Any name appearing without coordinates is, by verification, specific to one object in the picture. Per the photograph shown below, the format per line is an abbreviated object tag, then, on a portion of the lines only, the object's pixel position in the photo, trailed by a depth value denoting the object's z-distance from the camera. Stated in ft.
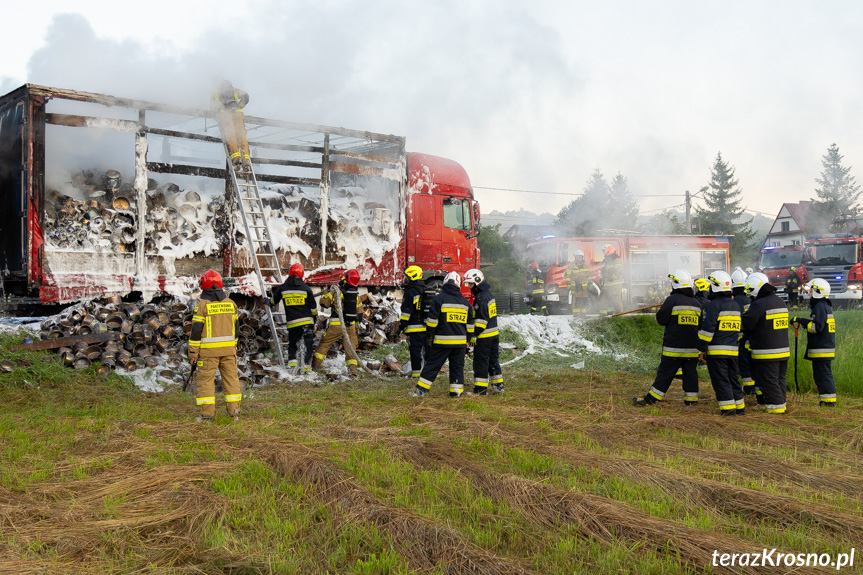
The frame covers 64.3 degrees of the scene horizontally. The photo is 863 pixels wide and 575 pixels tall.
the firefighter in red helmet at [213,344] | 23.82
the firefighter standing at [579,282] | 57.31
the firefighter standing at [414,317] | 33.73
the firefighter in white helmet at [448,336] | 29.55
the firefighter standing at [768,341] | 27.09
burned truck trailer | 31.30
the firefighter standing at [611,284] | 60.34
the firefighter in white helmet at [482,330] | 31.07
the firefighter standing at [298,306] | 34.76
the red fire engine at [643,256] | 69.21
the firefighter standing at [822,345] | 28.71
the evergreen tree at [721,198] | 172.76
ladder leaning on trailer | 36.29
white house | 169.99
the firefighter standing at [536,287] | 62.90
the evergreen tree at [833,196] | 162.20
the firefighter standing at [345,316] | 36.17
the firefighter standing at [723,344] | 27.04
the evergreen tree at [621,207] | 144.46
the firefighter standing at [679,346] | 28.19
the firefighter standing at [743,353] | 31.01
